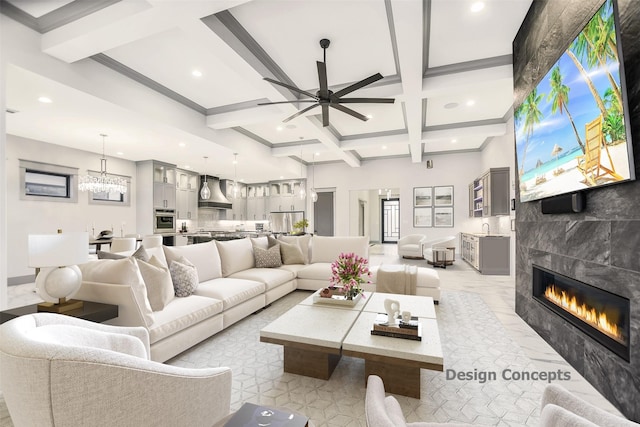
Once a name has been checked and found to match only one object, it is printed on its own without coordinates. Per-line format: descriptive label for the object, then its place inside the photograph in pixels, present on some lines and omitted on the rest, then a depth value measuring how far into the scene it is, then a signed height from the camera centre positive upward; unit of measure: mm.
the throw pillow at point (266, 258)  4309 -603
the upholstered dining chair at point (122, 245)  4909 -455
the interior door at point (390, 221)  13742 -203
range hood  9289 +643
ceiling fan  2963 +1386
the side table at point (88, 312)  1874 -624
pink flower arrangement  2725 -518
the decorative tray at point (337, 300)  2615 -765
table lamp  1763 -283
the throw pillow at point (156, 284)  2348 -539
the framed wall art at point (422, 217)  8740 -14
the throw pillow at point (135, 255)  2461 -319
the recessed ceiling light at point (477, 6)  2653 +1947
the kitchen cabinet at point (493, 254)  5613 -751
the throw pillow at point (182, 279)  2797 -592
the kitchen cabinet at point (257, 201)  10391 +594
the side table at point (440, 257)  6562 -920
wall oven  7637 -77
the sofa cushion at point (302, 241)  4840 -402
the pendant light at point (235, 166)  6699 +1400
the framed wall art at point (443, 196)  8531 +611
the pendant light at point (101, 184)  5648 +691
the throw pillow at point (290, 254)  4664 -591
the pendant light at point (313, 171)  9577 +1549
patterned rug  1710 -1156
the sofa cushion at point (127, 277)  2082 -436
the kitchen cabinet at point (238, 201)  10305 +610
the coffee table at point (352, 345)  1774 -822
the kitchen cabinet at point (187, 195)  8430 +702
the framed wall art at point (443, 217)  8531 -17
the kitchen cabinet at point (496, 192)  5773 +496
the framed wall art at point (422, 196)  8750 +619
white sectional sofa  2109 -729
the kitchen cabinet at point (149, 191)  7504 +704
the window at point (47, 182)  5504 +750
